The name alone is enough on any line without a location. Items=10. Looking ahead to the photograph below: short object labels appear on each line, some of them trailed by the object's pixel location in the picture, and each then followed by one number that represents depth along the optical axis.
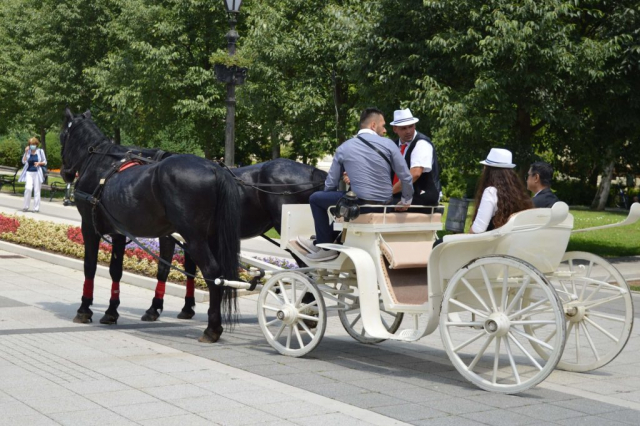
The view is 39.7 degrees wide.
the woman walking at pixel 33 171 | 24.89
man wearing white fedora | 7.95
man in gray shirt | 7.76
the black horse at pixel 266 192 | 9.87
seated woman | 7.30
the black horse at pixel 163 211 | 8.84
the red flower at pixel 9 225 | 18.45
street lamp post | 15.05
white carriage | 6.76
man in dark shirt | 8.91
